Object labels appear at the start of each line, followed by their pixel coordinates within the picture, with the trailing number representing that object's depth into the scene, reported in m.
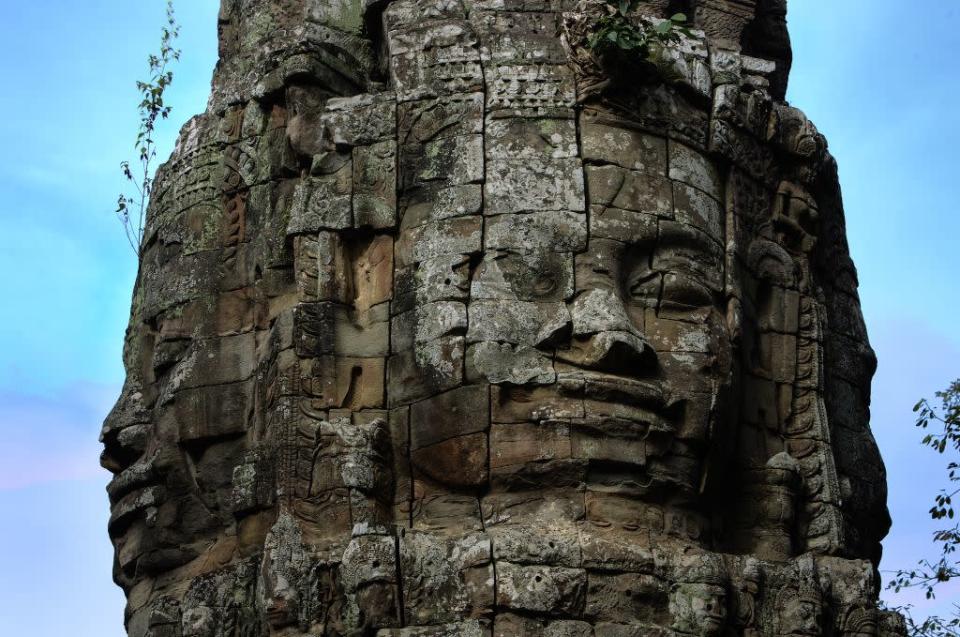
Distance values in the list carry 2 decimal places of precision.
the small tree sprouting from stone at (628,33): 20.59
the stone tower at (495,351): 19.58
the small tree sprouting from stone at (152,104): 23.67
